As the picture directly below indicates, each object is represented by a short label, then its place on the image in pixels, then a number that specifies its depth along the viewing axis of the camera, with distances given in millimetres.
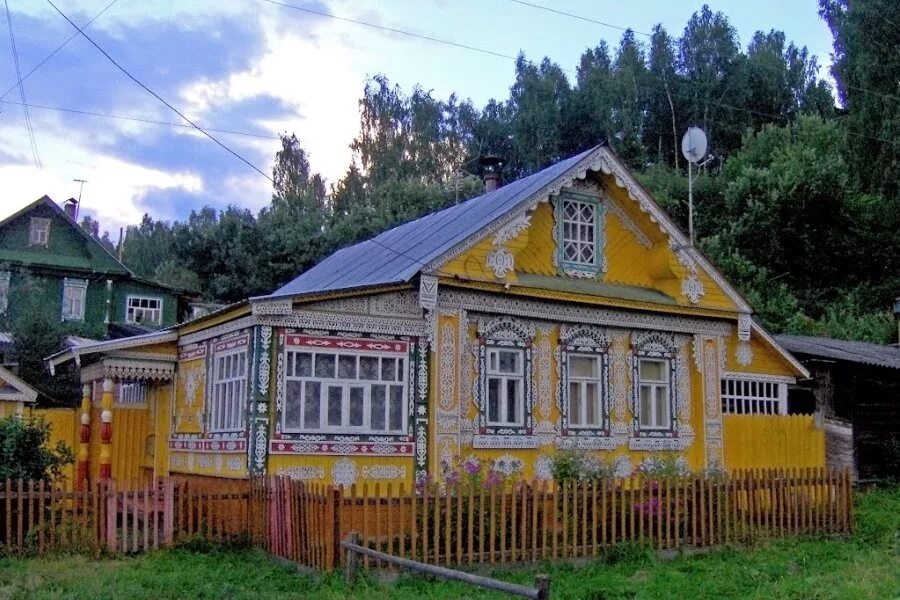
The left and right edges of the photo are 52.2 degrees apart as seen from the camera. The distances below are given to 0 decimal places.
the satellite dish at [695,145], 18594
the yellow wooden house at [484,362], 13539
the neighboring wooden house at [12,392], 20219
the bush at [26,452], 12117
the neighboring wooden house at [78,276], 38000
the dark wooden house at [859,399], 19875
